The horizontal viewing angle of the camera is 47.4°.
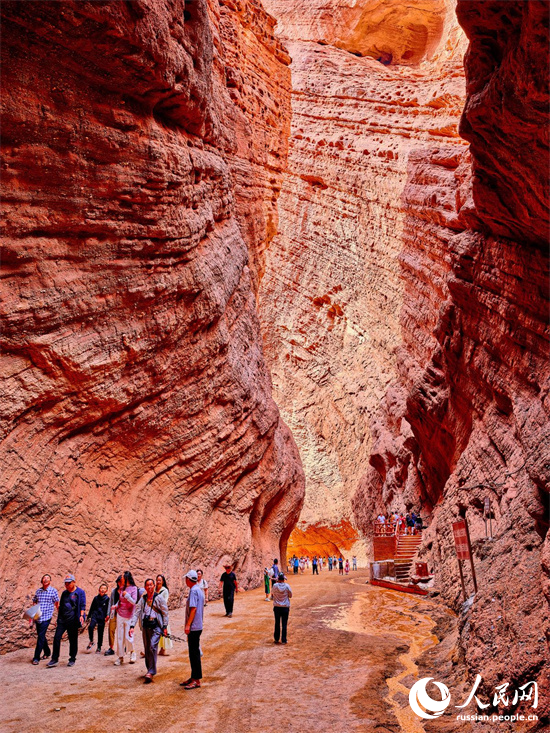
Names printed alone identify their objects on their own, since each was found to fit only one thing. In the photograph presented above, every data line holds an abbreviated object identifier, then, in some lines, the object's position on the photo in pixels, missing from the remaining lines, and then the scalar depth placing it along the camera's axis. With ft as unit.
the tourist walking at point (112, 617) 29.89
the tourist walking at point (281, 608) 31.42
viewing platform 64.65
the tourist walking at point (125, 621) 28.09
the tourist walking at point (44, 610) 27.91
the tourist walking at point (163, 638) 24.84
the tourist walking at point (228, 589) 41.50
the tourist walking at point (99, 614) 30.27
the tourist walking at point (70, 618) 27.30
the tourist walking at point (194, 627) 23.48
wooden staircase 70.18
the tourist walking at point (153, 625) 24.21
